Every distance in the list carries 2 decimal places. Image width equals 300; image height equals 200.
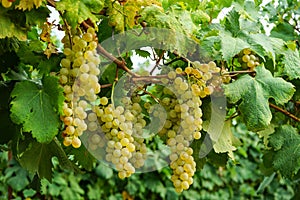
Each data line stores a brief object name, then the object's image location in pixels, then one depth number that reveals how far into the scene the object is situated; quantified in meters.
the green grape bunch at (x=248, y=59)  1.16
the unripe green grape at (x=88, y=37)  0.89
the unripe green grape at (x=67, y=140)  0.86
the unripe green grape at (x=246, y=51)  1.16
